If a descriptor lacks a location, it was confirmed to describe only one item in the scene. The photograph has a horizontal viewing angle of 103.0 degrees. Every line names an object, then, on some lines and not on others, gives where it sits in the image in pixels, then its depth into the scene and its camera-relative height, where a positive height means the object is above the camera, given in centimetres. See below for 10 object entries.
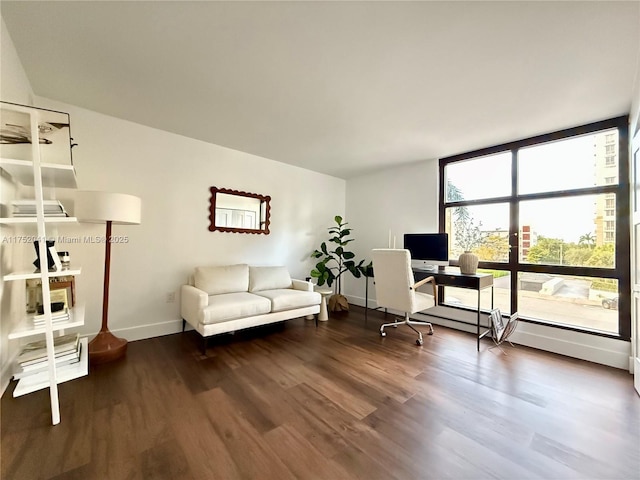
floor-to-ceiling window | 253 +21
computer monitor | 341 -9
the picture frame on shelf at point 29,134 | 141 +67
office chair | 287 -51
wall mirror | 341 +42
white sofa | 255 -66
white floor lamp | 217 +20
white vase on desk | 308 -26
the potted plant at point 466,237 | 315 +7
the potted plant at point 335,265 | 414 -42
